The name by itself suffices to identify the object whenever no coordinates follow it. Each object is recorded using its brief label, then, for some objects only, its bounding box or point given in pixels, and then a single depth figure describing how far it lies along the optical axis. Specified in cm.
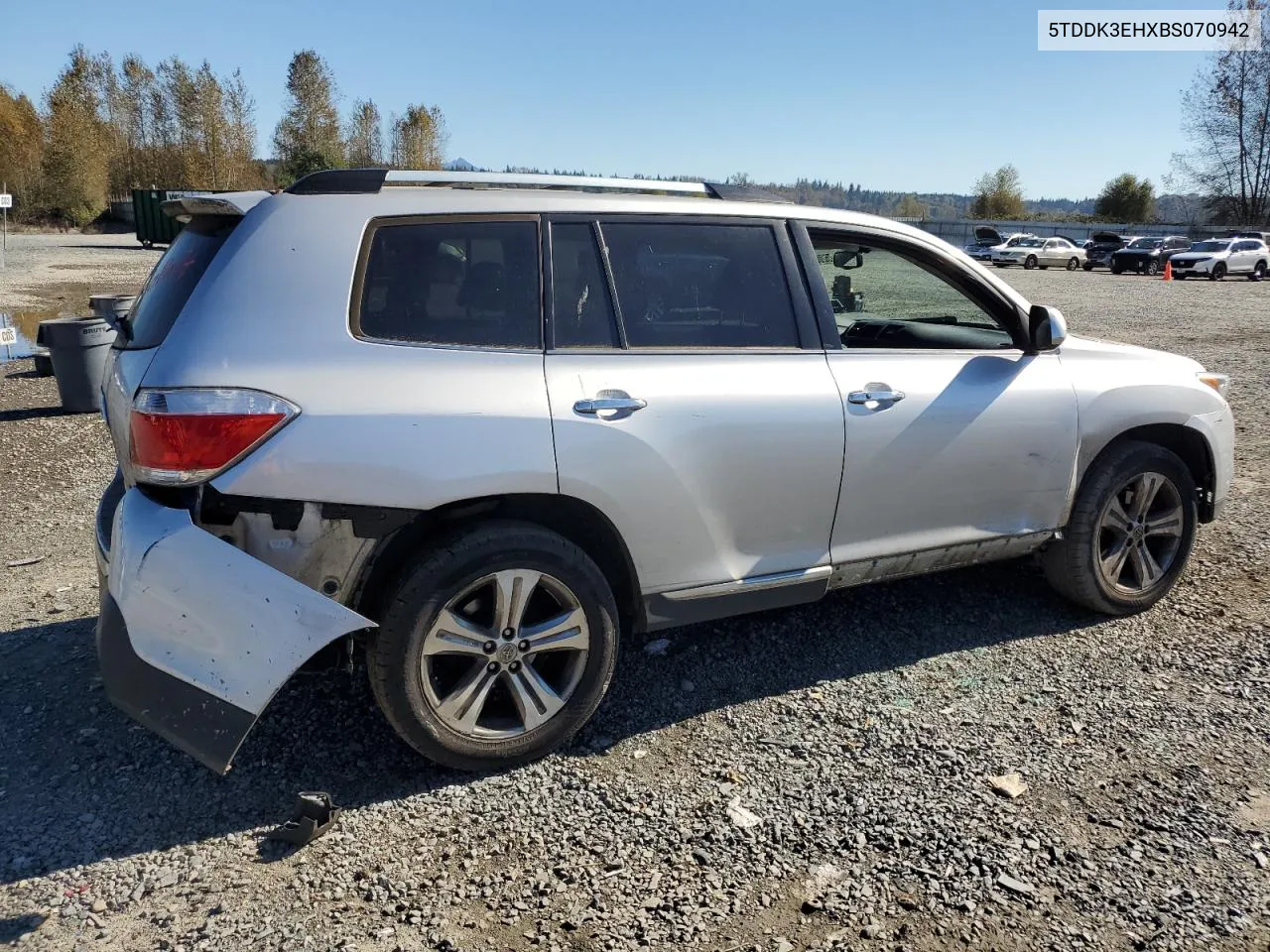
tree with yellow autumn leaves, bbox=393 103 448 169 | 7844
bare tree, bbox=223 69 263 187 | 6519
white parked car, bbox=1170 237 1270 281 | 3678
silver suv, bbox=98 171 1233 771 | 277
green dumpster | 4291
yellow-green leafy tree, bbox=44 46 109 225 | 5894
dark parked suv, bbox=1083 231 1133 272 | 4578
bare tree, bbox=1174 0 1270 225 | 7188
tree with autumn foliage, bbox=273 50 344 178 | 6681
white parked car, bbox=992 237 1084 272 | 4431
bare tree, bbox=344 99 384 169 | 7450
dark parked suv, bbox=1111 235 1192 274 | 4128
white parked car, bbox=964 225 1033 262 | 4516
